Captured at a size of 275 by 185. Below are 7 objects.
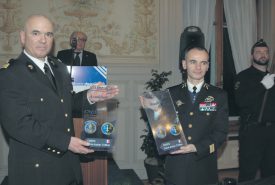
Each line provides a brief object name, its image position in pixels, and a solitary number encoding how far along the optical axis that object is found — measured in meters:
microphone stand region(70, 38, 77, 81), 3.05
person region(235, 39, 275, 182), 3.66
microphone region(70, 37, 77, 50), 3.05
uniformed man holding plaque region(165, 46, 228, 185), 2.28
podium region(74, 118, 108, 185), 3.13
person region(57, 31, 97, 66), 4.50
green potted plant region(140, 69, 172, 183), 4.81
